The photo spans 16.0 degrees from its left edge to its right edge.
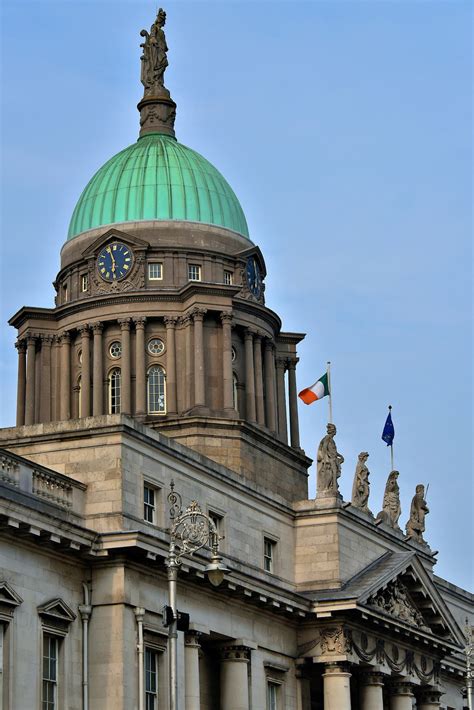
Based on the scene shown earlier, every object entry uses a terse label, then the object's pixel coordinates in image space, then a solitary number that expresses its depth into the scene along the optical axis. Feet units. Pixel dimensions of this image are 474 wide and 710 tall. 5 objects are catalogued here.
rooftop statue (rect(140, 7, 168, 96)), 293.23
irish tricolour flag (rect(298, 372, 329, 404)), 242.17
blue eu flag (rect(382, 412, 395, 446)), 265.95
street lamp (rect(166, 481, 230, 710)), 143.38
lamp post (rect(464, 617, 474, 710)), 233.55
